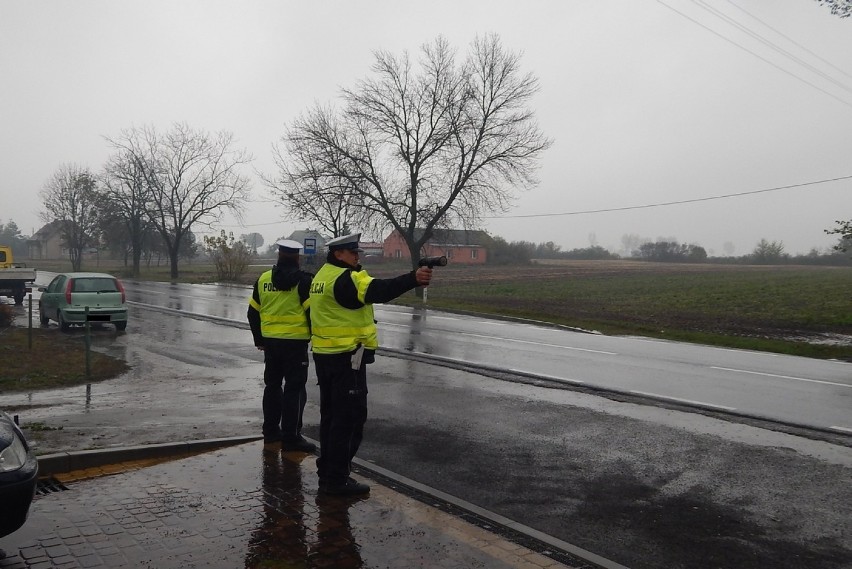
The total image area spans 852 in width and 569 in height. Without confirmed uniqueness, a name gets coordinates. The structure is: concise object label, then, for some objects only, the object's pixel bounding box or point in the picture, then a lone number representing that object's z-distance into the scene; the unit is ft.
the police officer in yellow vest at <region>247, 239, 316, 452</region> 21.43
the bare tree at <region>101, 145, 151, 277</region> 191.21
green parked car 57.41
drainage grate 17.63
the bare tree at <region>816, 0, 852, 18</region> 60.29
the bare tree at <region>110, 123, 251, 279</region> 188.65
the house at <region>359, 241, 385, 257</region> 265.93
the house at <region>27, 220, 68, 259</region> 357.20
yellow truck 86.12
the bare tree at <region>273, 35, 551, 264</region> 102.37
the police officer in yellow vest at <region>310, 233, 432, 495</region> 17.53
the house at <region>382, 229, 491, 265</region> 274.36
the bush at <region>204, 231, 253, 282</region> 155.53
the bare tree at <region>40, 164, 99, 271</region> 205.87
